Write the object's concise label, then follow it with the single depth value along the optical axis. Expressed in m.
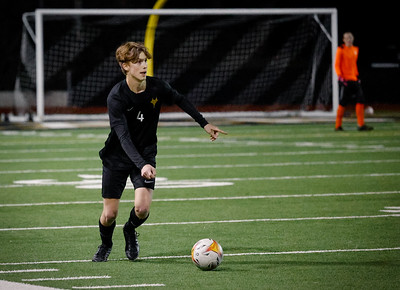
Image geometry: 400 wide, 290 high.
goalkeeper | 39.19
